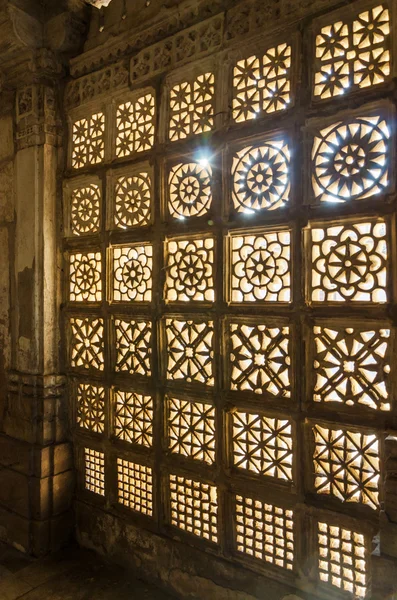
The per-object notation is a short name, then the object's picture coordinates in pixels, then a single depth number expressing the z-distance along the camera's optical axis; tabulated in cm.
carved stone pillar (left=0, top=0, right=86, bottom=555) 341
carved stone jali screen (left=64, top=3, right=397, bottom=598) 226
